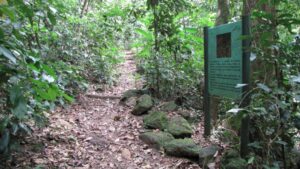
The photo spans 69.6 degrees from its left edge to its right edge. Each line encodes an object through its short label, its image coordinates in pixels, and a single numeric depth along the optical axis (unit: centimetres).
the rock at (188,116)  420
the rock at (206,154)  284
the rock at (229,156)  269
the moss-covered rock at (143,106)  440
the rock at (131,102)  494
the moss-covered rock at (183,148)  300
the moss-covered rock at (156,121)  380
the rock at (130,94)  524
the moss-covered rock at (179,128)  353
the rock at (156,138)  335
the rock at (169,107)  442
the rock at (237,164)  248
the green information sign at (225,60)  290
